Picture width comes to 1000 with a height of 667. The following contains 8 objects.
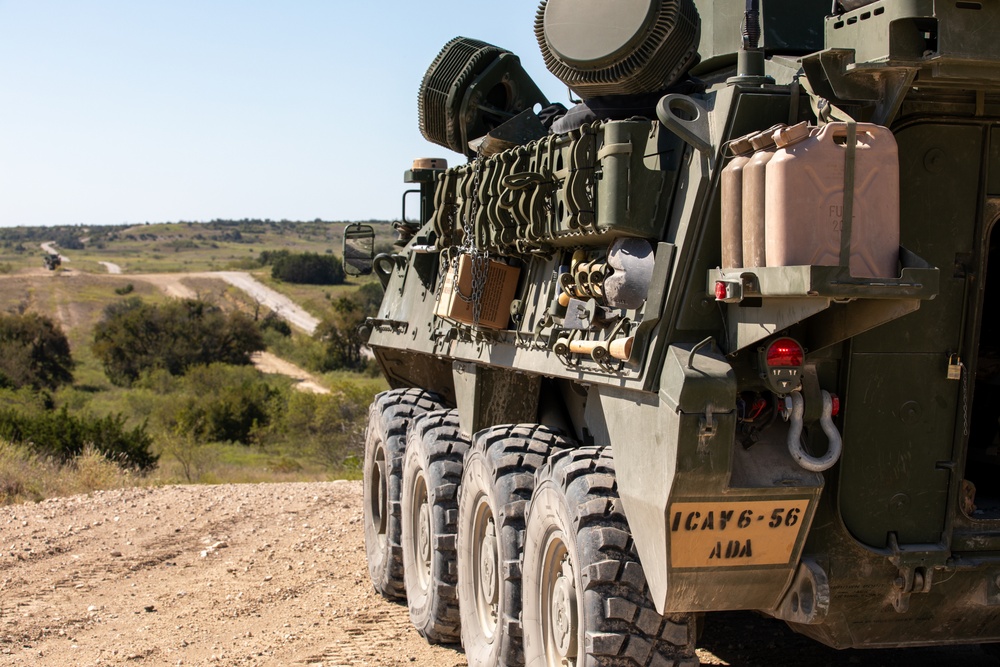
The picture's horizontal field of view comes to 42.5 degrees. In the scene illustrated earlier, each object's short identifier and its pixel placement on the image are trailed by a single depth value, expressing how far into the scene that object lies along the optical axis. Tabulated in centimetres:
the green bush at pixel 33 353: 3503
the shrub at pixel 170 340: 3888
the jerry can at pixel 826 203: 397
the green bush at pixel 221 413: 2439
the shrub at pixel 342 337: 4169
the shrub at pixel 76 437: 1596
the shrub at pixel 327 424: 2056
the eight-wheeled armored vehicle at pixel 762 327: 412
